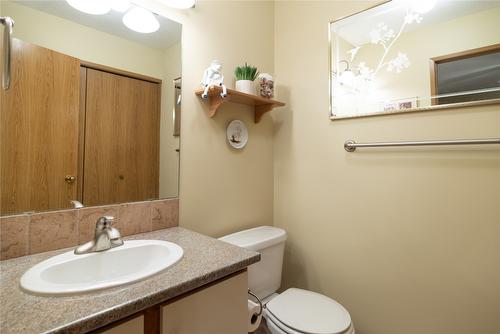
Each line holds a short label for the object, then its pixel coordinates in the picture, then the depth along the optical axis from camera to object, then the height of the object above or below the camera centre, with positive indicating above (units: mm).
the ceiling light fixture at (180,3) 1165 +838
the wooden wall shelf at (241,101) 1265 +441
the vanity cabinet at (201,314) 582 -376
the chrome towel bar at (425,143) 999 +152
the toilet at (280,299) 1047 -635
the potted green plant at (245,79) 1398 +568
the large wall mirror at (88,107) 823 +271
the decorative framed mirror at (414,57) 1061 +592
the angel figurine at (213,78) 1207 +494
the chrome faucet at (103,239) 826 -225
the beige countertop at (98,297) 477 -283
